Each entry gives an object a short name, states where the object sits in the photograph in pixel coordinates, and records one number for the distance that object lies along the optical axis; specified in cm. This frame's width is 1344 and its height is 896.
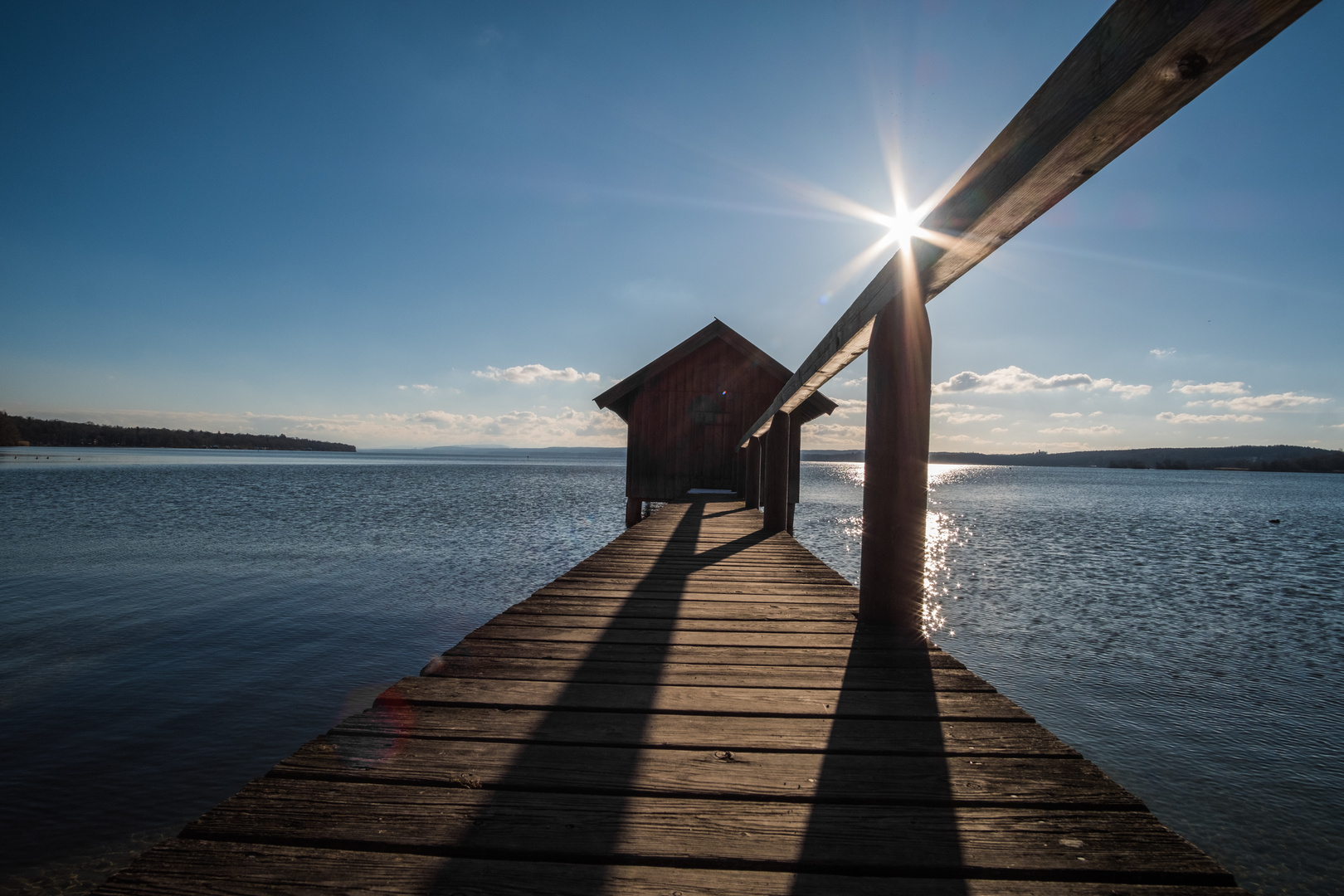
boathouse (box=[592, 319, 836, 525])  1439
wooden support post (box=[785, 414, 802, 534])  1176
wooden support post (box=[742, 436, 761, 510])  1077
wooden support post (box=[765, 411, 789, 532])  752
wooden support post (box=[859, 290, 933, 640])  327
